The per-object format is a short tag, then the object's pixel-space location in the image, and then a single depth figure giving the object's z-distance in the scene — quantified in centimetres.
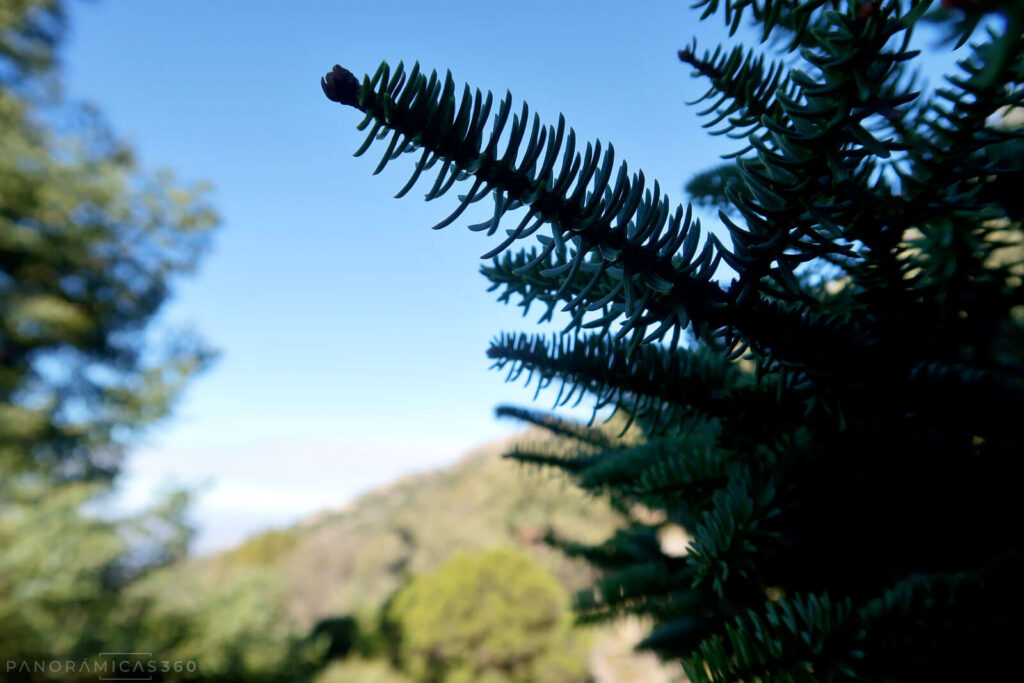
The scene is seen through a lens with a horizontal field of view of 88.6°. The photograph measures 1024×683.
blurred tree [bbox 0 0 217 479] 426
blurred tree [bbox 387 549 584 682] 641
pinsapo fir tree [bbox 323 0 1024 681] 14
